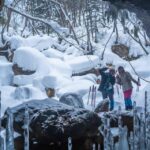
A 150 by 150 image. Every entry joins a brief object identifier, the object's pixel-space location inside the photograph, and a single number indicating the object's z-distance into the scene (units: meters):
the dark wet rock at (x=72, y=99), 12.86
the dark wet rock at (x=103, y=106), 12.45
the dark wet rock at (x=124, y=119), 9.24
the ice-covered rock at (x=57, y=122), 8.55
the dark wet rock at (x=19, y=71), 21.34
